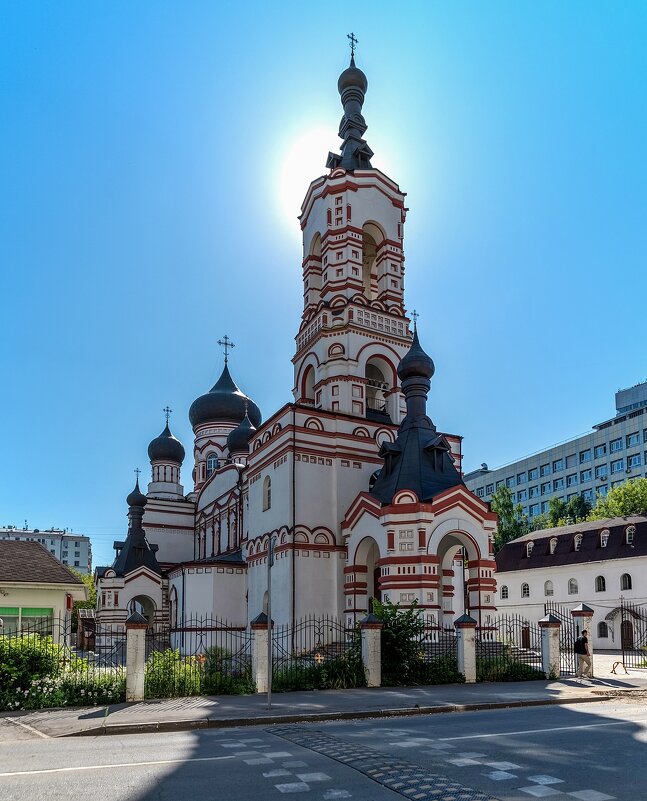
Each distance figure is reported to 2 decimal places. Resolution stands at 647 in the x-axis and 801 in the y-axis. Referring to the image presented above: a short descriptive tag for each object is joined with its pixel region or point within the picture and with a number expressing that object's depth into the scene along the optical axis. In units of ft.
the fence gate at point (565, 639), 79.17
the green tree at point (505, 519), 187.52
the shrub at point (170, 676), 53.21
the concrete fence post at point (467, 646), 64.13
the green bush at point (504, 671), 66.18
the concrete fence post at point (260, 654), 56.80
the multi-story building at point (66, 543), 401.64
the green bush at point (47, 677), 48.49
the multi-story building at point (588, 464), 240.32
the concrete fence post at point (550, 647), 68.13
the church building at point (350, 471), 82.74
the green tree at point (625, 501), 170.09
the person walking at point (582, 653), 67.31
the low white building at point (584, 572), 131.23
